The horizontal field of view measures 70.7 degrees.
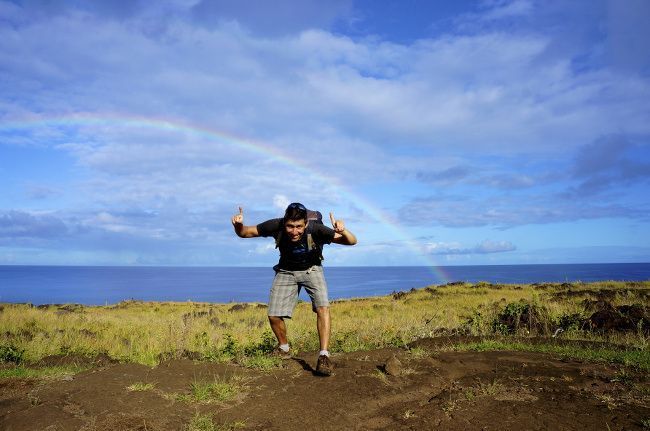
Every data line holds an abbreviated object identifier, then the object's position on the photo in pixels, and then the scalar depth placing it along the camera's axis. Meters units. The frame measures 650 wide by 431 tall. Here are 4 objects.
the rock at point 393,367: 5.41
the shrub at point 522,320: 9.49
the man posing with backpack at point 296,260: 6.16
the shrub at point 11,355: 8.09
